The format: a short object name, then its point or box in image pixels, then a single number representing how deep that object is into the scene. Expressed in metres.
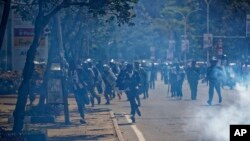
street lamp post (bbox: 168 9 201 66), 80.35
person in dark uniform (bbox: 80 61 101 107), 25.88
